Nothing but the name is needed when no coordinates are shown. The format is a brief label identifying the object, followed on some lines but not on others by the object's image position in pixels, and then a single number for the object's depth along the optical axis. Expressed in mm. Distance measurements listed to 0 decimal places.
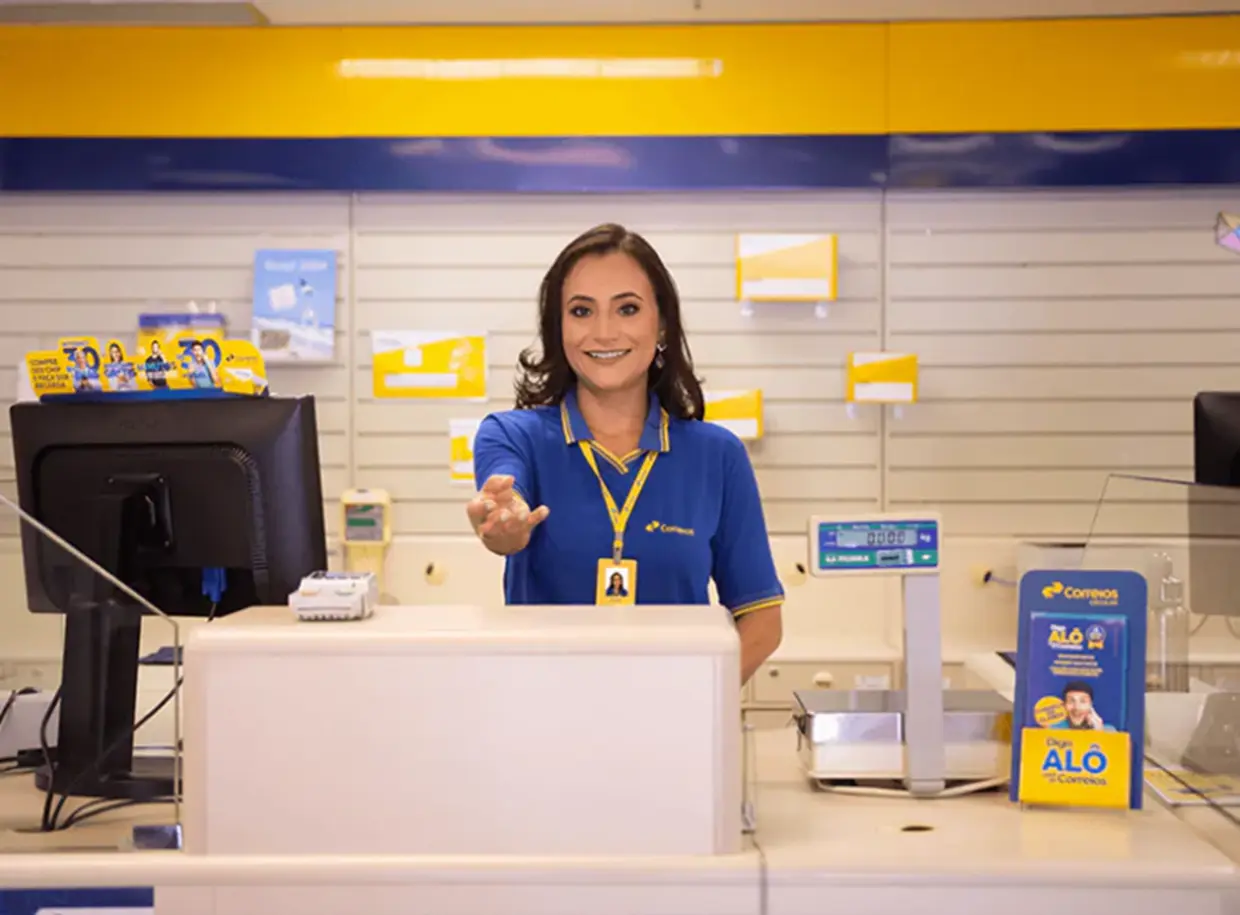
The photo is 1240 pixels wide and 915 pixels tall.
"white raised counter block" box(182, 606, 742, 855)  1489
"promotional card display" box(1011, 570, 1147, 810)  1749
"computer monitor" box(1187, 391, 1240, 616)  2014
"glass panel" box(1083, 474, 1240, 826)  1929
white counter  1477
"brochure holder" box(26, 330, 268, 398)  2002
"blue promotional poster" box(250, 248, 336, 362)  4535
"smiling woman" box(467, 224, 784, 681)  2283
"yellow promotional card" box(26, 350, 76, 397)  2002
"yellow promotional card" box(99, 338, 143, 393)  1998
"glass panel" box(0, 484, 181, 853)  1771
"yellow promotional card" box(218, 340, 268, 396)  2041
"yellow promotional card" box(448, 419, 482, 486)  4562
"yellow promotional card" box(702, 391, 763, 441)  4520
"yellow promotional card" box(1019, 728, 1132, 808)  1742
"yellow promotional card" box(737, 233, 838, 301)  4480
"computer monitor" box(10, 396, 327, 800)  1997
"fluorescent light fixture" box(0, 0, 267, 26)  4332
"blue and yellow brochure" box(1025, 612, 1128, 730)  1755
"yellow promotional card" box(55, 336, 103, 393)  1998
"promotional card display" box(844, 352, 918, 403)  4492
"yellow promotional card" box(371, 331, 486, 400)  4566
